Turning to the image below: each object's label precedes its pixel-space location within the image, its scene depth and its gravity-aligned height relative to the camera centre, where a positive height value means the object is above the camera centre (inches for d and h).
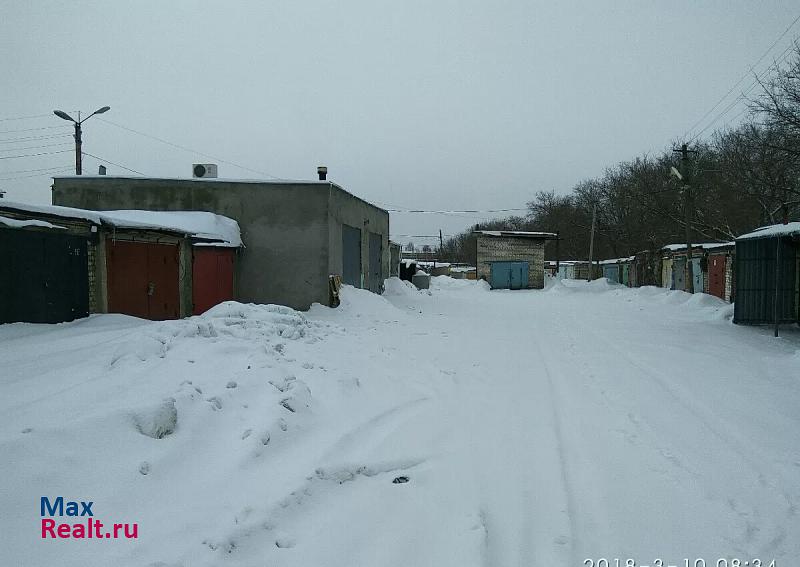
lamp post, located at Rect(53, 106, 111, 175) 904.2 +213.7
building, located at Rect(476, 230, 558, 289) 1665.8 +28.2
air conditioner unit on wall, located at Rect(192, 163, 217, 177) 674.8 +127.9
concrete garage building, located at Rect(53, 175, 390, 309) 610.2 +63.2
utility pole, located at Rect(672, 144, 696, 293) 989.2 +121.7
